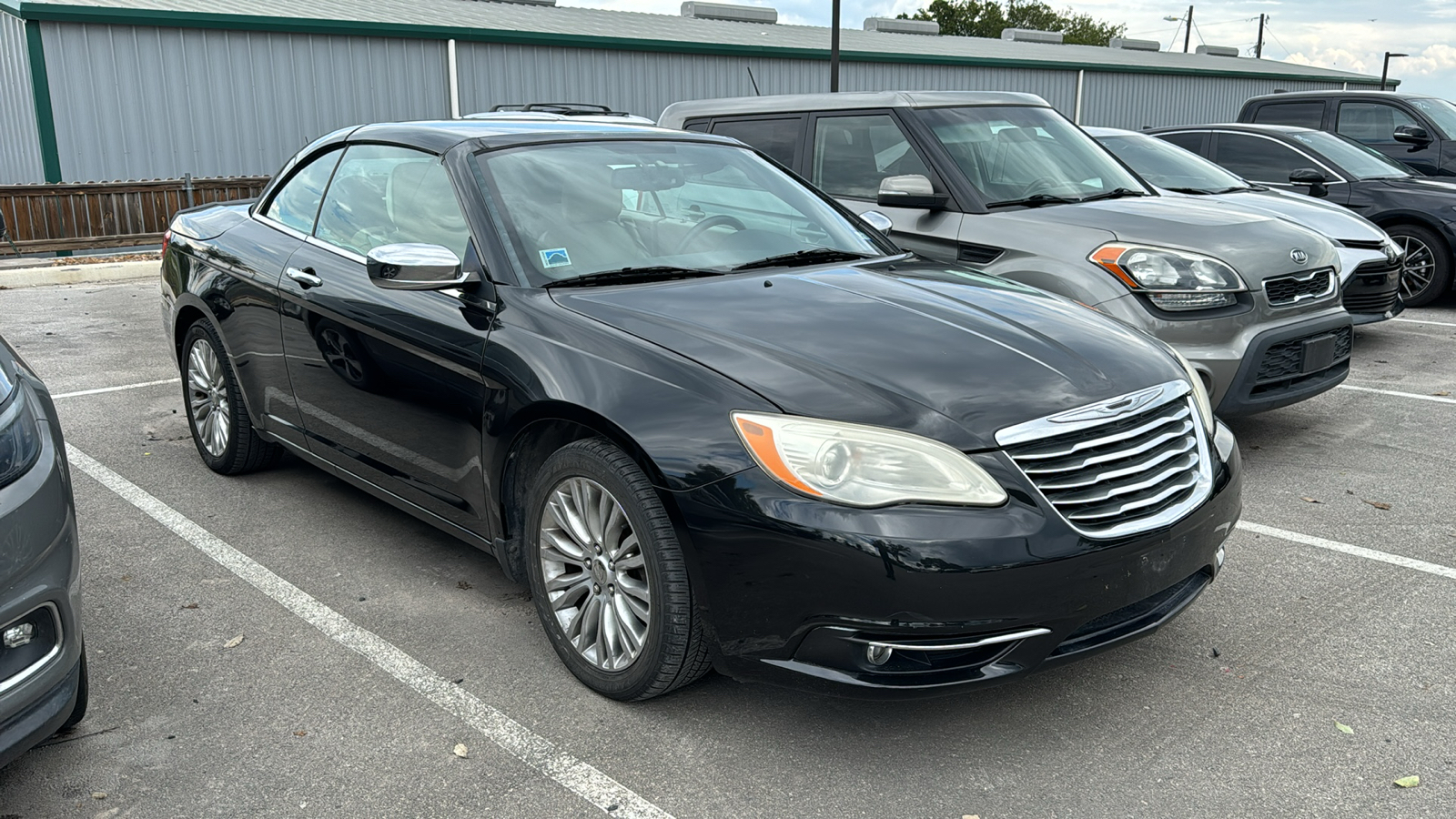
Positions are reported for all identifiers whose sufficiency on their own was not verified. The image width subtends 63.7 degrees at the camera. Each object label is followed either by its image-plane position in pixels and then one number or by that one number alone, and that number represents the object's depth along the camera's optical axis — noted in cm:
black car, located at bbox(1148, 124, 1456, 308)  994
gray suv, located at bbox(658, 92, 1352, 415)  537
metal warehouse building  1716
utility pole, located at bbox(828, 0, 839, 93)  2009
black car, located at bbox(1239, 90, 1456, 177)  1193
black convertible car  275
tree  7488
